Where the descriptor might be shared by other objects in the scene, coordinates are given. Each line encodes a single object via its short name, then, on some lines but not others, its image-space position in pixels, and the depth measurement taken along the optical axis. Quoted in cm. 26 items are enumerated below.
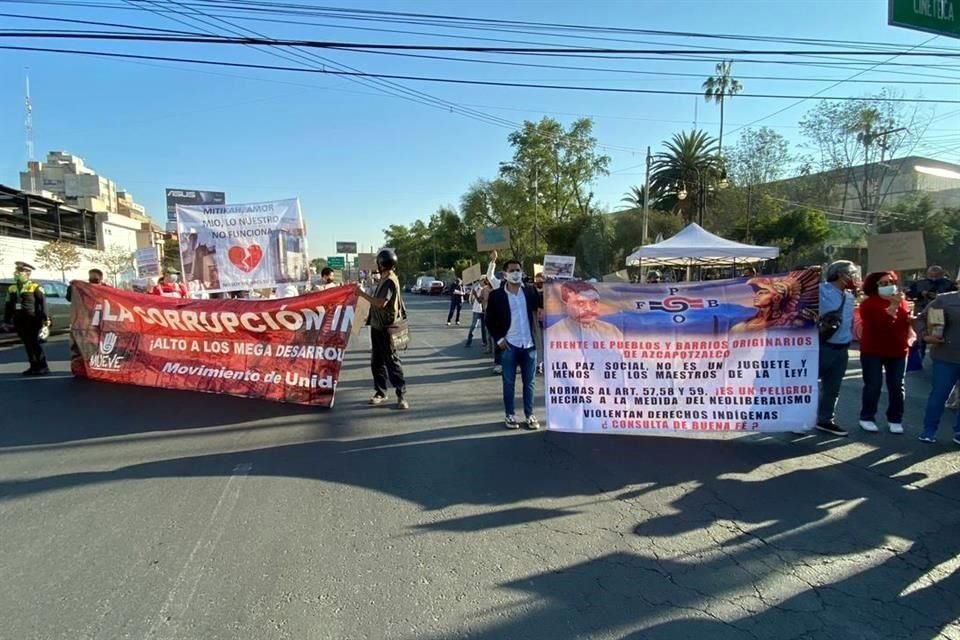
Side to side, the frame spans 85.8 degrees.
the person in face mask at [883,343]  555
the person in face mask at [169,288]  1216
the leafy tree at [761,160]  4356
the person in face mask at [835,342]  557
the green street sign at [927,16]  425
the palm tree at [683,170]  4715
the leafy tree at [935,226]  3088
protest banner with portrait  515
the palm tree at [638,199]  5044
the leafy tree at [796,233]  3019
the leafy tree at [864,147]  3853
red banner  673
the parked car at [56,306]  1498
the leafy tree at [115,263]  3948
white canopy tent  1538
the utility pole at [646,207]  3259
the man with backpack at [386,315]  654
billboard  3388
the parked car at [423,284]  5016
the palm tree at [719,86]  4644
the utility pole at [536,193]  4969
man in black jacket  575
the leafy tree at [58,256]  3095
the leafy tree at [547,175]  5069
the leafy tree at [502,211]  5150
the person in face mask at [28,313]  870
